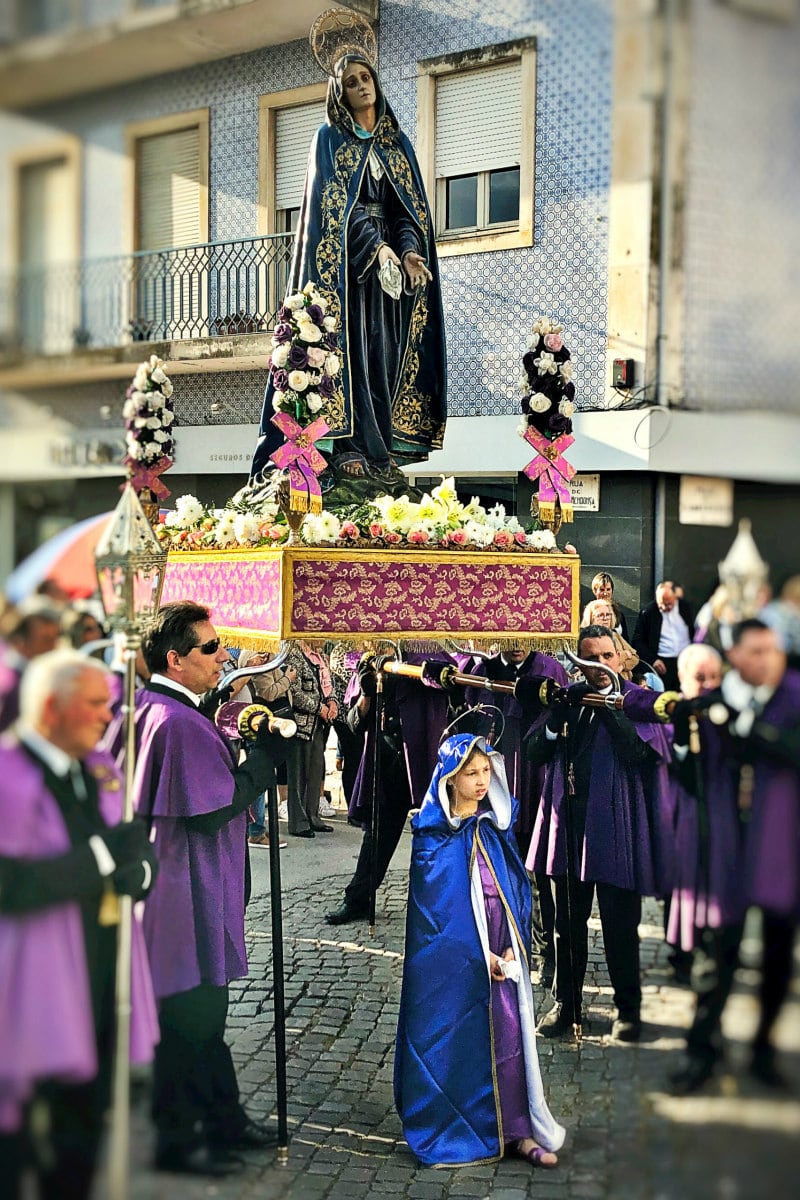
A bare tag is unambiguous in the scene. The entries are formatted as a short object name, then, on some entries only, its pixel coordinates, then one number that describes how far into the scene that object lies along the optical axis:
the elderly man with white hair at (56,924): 2.73
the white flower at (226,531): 5.16
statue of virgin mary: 5.48
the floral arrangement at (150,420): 4.38
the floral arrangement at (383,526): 4.93
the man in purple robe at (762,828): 2.84
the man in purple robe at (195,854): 4.29
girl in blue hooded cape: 4.57
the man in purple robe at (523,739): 6.05
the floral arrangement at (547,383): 5.81
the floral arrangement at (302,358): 4.88
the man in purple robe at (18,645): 2.75
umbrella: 2.83
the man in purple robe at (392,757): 6.89
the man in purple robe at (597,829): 4.39
